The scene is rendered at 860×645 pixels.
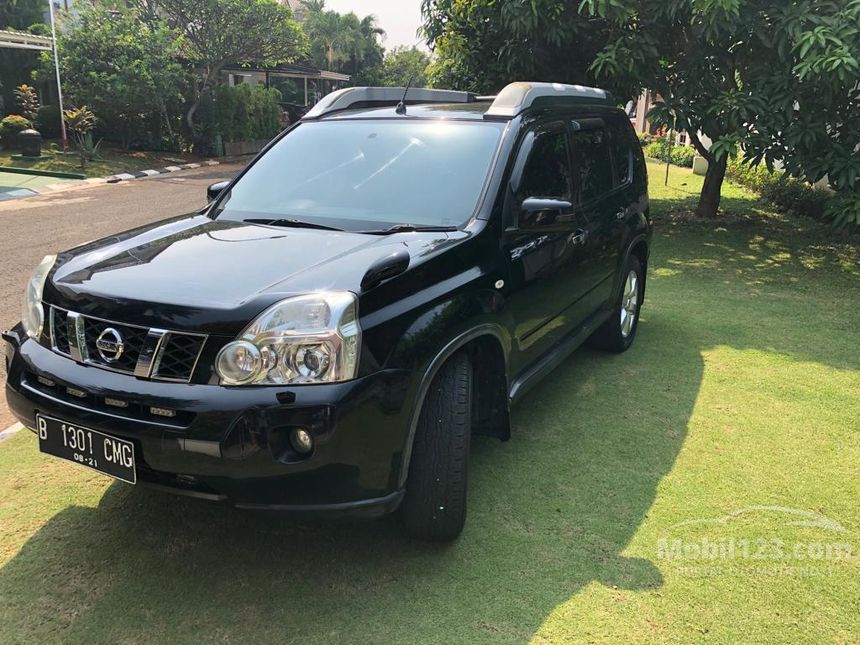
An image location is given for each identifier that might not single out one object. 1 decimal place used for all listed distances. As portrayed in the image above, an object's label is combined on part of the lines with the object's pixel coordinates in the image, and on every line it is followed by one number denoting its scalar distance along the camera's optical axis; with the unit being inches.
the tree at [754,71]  280.5
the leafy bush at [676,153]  836.6
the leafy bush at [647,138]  1056.6
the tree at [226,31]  836.6
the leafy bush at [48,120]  788.6
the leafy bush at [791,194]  442.0
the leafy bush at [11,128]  717.9
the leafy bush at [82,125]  675.4
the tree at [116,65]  717.3
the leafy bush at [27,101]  742.5
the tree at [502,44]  362.9
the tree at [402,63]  2434.8
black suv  91.4
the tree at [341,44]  2055.9
